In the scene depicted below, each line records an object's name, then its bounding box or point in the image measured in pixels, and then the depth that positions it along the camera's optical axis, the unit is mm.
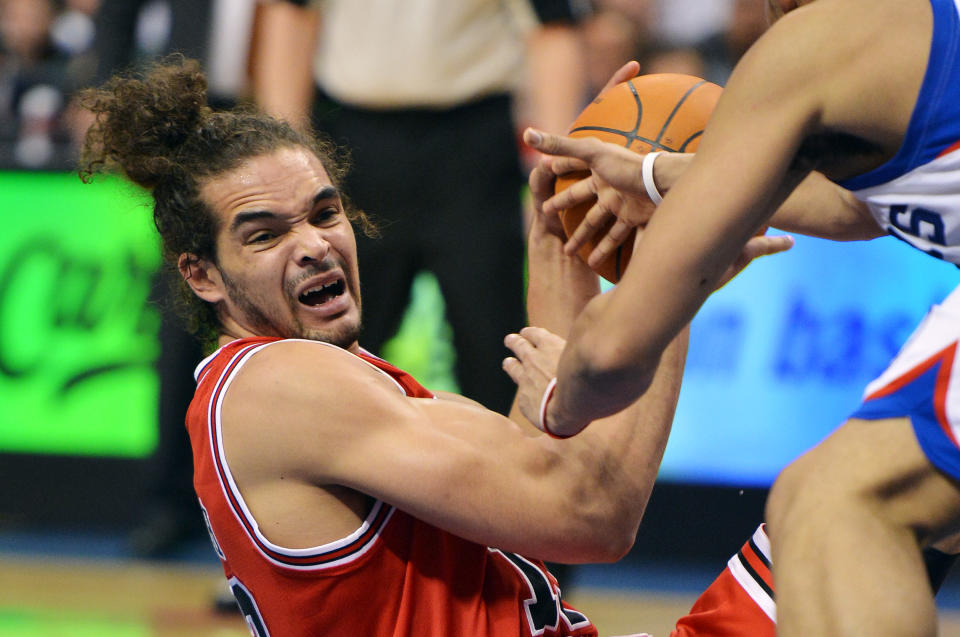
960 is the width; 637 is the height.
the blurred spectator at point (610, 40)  12891
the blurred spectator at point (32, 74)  12234
